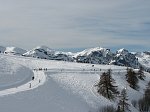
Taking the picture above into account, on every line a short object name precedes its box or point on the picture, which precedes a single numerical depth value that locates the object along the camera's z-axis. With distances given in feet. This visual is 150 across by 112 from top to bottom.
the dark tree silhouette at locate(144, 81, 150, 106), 182.22
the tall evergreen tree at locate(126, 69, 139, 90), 208.05
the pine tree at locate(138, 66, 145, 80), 246.11
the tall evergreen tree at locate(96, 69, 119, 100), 167.95
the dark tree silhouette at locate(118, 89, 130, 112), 147.44
